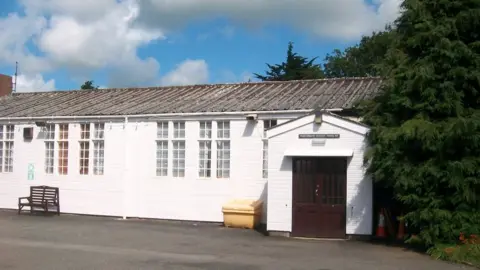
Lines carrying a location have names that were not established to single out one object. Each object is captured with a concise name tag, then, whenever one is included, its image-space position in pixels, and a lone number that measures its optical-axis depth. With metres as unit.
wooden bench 22.30
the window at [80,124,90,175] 22.28
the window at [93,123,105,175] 21.94
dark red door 16.11
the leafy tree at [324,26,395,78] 50.19
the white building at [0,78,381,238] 16.25
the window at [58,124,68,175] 22.73
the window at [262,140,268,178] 19.20
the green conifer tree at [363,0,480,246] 13.36
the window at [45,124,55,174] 22.98
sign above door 16.27
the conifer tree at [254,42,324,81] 51.88
